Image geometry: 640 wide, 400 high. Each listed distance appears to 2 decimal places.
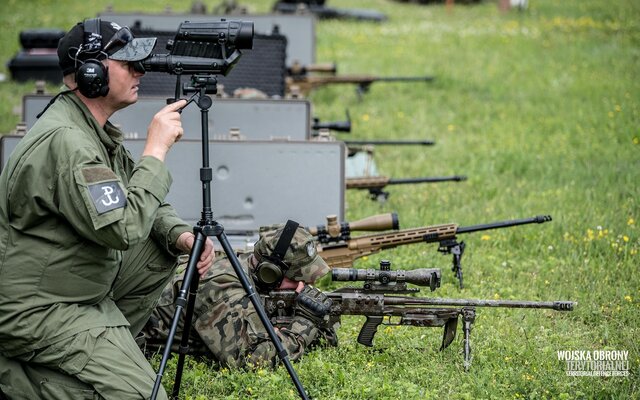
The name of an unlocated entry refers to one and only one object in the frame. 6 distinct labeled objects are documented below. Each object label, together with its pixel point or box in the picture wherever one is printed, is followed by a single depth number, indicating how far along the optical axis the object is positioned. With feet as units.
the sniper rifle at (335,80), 85.46
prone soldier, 36.88
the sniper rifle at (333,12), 141.38
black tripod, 30.11
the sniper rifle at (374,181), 59.26
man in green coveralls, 28.71
